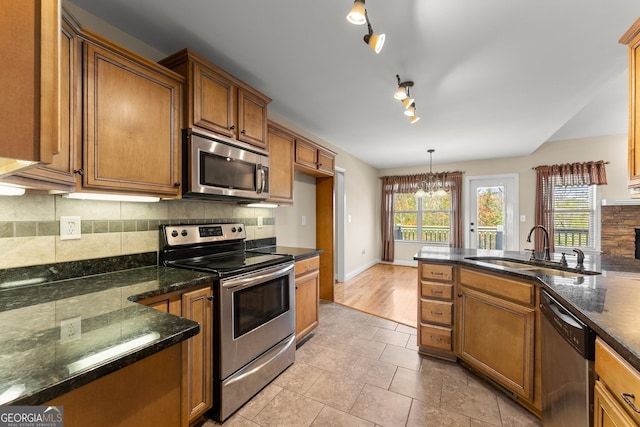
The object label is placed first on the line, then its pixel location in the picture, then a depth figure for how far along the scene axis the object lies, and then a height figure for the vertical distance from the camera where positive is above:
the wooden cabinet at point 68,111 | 1.17 +0.47
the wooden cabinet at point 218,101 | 1.74 +0.82
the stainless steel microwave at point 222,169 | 1.74 +0.32
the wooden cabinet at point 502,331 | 1.66 -0.83
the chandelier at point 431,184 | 5.89 +0.66
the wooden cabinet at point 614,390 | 0.77 -0.56
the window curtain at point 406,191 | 5.85 +0.37
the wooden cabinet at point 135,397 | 0.70 -0.54
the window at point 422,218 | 6.15 -0.13
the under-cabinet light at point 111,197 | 1.41 +0.09
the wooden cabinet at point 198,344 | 1.42 -0.76
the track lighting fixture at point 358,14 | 1.18 +0.90
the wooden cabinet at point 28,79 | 0.46 +0.24
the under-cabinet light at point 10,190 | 1.08 +0.09
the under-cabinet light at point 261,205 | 2.66 +0.08
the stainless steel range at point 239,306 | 1.63 -0.65
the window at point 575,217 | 4.75 -0.07
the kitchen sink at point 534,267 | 1.77 -0.41
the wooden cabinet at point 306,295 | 2.48 -0.82
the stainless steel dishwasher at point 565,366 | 1.02 -0.68
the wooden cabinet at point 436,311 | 2.28 -0.86
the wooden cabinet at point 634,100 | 1.39 +0.60
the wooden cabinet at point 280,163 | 2.61 +0.51
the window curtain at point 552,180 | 4.62 +0.60
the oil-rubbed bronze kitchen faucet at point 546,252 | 2.05 -0.31
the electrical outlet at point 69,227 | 1.43 -0.08
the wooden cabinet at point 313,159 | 3.02 +0.67
